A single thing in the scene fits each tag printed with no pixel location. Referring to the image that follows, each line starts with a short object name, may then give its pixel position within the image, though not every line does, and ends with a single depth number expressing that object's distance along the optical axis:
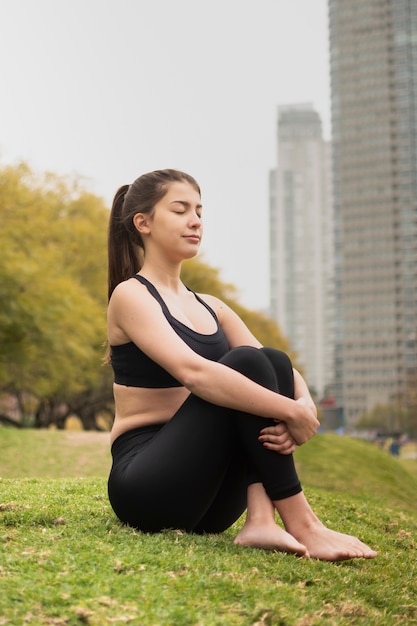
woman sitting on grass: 3.32
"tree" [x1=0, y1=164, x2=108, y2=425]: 20.12
